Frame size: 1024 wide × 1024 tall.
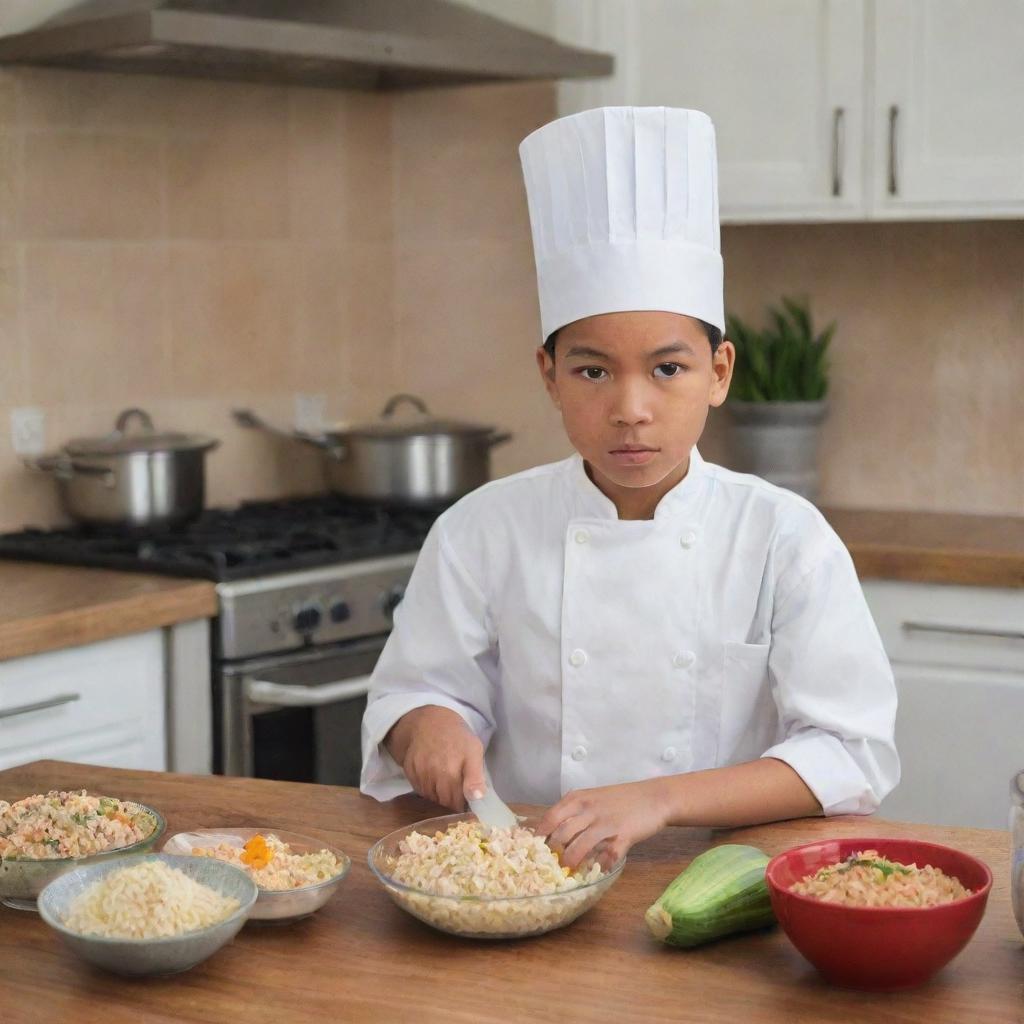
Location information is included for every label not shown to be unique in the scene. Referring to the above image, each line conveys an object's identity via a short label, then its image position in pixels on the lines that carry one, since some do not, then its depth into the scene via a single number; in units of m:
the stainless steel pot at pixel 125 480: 2.83
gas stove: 2.59
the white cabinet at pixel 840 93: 2.69
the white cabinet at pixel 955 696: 2.62
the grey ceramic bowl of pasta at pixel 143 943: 1.05
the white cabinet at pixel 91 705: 2.26
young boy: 1.45
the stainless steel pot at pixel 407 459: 3.16
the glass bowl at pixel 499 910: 1.10
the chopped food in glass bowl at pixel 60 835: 1.20
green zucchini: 1.10
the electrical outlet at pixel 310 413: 3.51
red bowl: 1.03
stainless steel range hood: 2.57
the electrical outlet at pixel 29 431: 2.92
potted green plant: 3.11
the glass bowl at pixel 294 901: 1.15
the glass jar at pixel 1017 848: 1.10
